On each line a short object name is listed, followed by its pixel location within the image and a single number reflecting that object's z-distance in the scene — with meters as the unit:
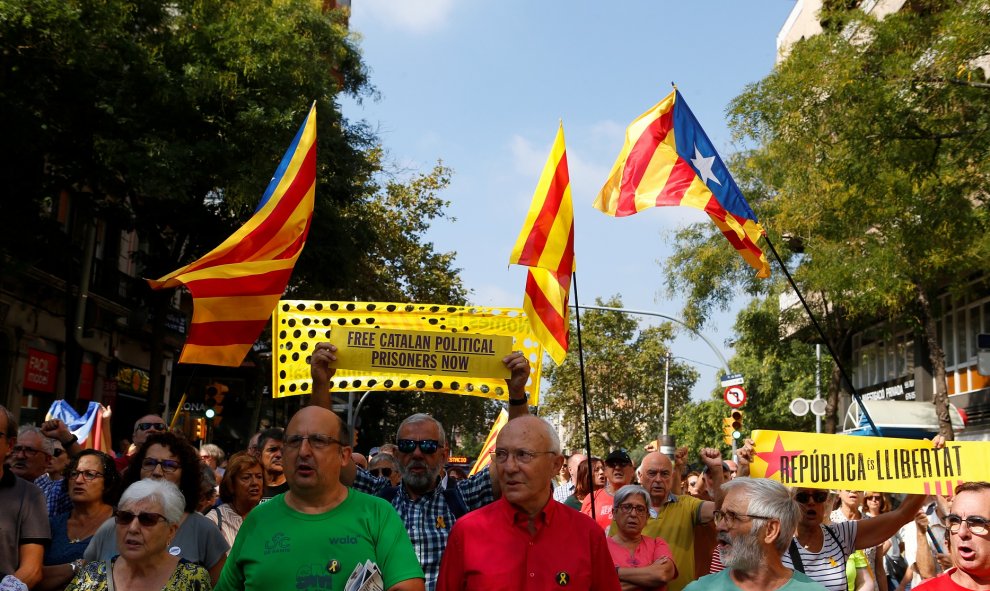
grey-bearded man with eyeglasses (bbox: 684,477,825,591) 4.14
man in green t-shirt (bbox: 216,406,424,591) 4.22
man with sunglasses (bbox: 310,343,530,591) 5.26
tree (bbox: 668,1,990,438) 14.21
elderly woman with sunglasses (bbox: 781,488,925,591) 5.77
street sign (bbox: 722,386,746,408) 21.62
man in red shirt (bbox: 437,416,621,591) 4.31
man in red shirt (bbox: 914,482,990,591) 4.50
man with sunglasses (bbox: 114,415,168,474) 8.11
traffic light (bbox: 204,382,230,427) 23.33
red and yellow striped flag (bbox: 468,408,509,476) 11.70
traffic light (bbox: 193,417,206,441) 24.42
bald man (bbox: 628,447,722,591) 6.81
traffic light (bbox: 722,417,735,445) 16.54
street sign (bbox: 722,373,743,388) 21.98
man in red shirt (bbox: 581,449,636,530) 8.66
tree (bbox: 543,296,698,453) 62.16
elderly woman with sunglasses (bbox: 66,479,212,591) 4.82
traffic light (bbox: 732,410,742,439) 13.70
